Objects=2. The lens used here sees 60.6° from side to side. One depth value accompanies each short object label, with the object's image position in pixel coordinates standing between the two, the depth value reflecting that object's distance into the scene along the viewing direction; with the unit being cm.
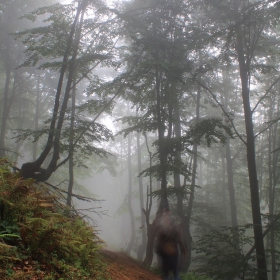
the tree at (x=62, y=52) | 823
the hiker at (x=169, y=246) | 614
